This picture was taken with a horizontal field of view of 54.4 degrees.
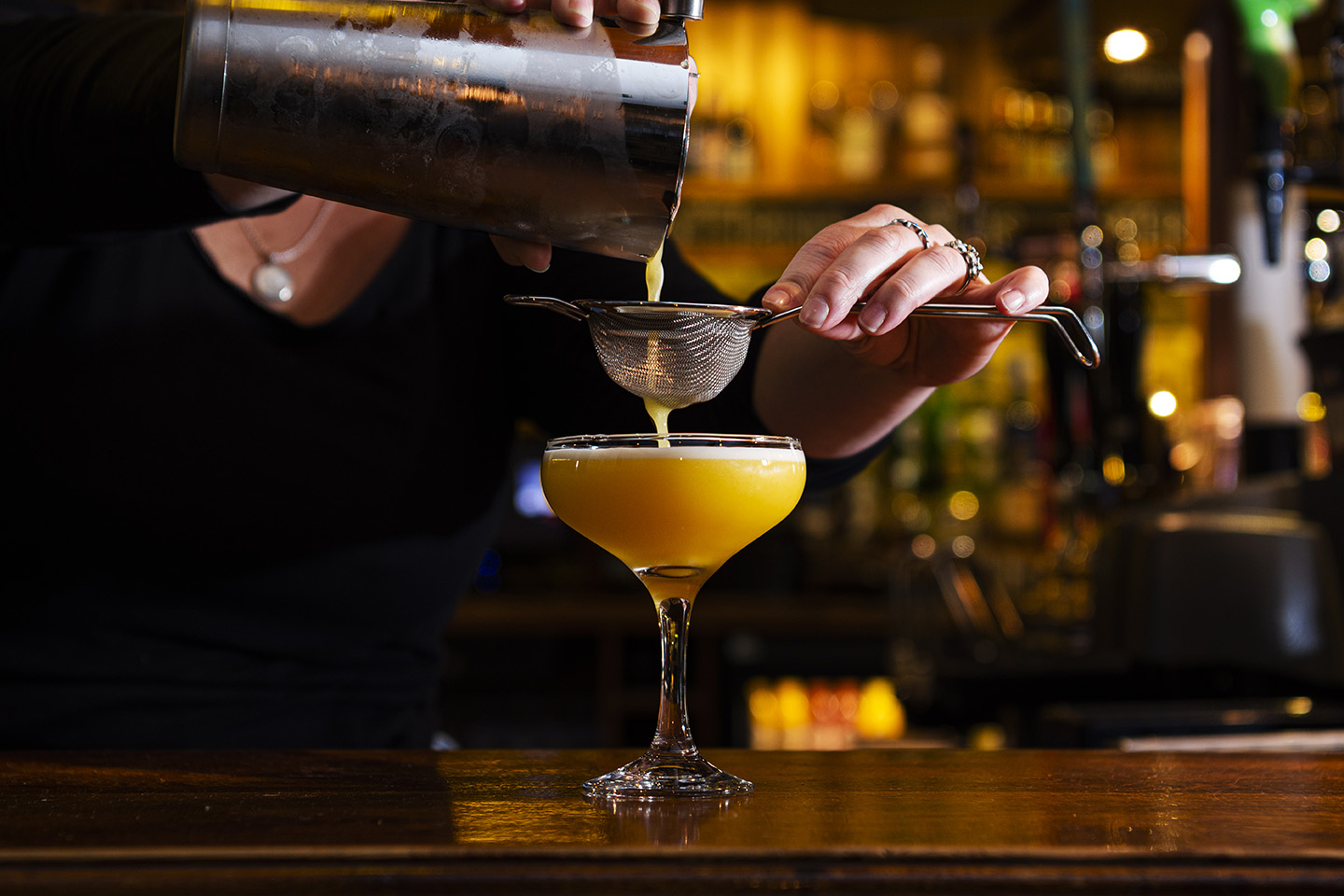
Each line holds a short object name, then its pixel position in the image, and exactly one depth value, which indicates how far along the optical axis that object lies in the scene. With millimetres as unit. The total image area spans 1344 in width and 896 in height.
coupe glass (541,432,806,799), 866
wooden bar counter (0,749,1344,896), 594
